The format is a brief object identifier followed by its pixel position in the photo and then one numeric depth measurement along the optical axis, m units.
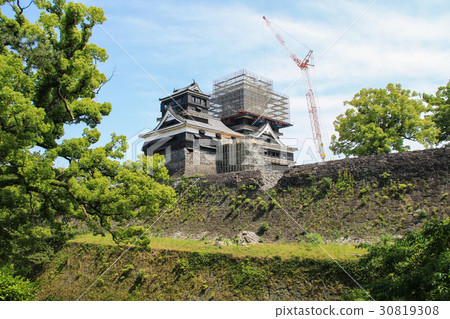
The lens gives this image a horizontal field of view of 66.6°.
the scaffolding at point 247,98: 54.73
